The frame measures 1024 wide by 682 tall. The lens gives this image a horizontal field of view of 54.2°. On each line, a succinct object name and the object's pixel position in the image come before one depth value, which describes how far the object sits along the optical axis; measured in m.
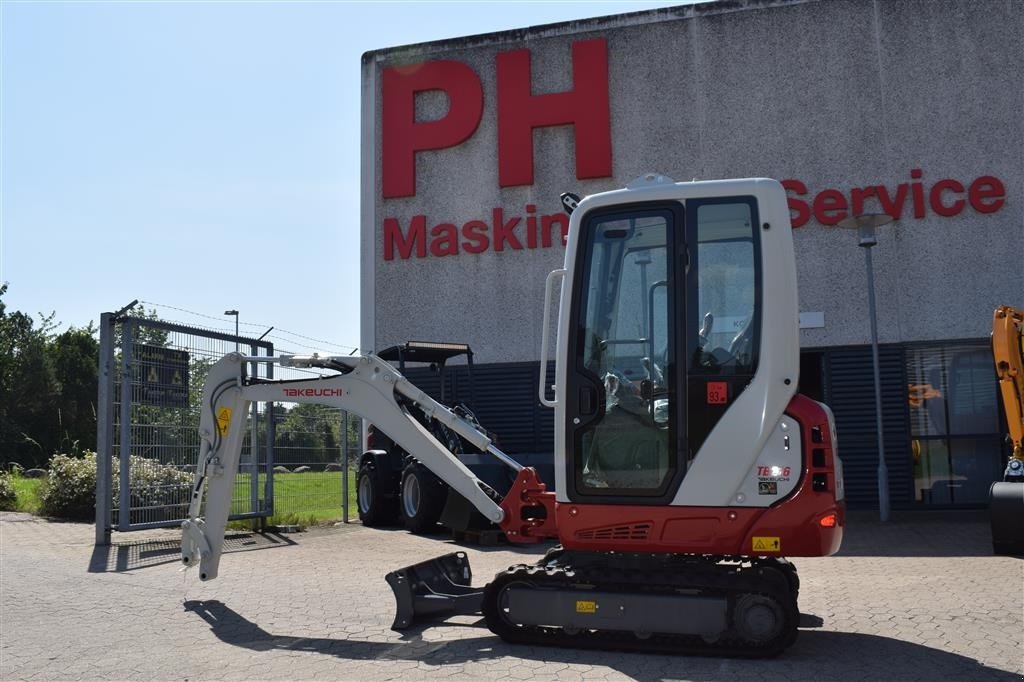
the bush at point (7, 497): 15.96
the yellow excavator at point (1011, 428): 10.59
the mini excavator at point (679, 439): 6.05
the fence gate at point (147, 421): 11.54
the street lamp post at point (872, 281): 14.05
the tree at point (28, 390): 52.50
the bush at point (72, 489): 14.44
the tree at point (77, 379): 56.00
